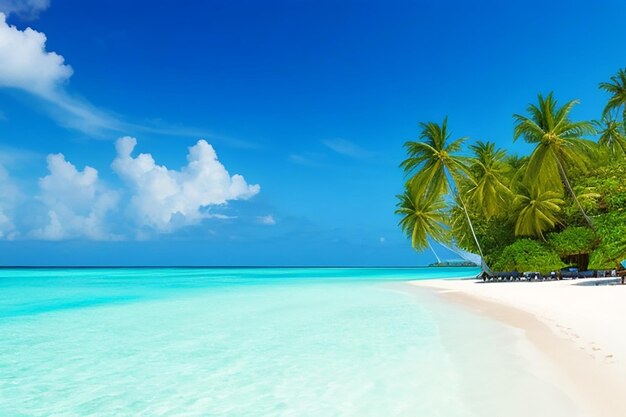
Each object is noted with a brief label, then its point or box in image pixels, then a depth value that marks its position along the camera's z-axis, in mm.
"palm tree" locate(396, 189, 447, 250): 29469
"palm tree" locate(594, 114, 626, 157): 26500
